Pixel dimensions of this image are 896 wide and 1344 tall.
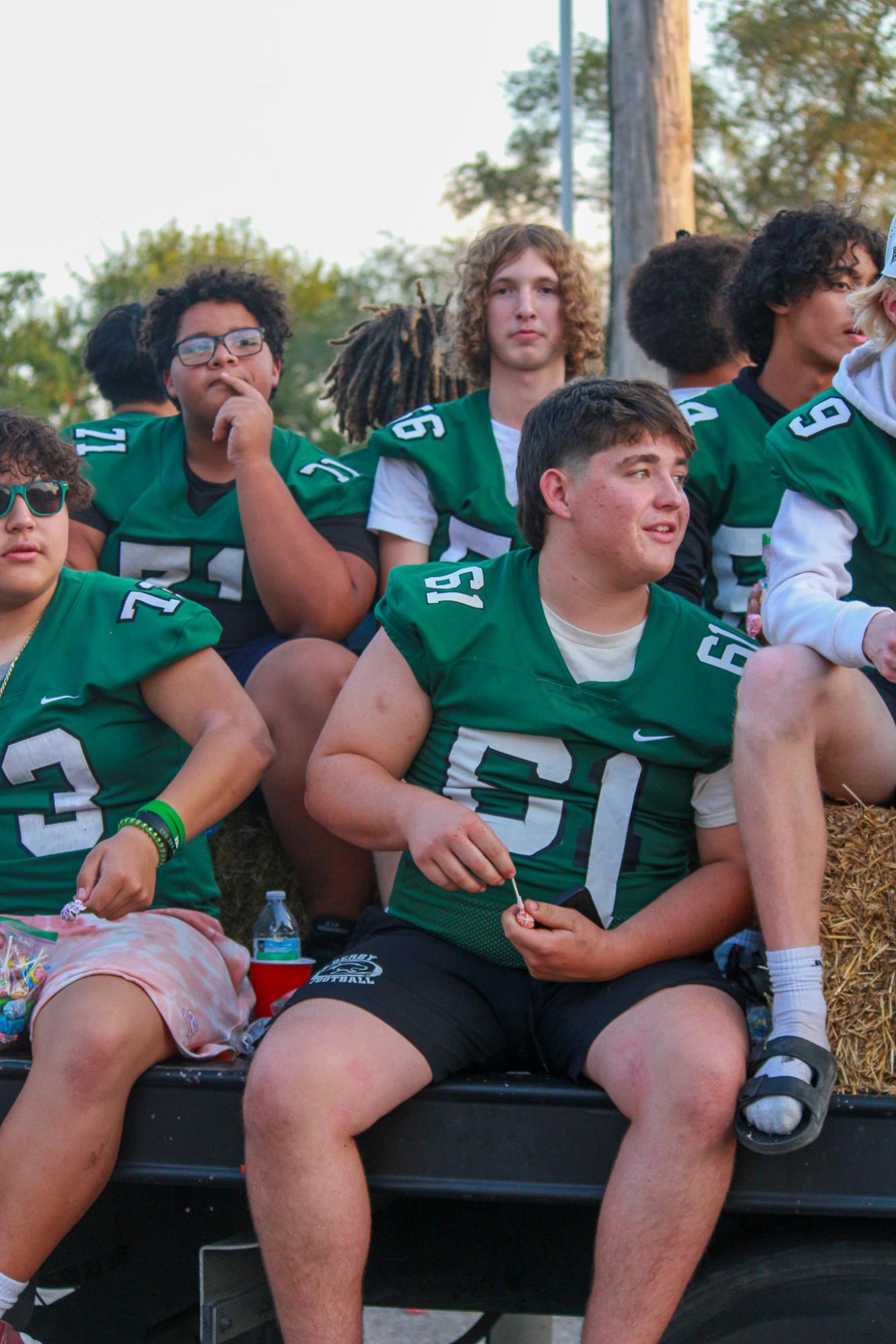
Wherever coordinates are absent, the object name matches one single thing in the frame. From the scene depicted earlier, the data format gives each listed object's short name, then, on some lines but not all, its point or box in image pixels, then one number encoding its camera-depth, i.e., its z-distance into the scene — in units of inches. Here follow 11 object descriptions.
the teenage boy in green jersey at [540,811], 179.8
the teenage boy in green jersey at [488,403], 294.7
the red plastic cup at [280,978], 240.5
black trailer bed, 170.6
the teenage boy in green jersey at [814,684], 177.3
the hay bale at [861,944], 180.2
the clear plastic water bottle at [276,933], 241.3
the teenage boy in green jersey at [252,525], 258.8
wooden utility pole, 639.8
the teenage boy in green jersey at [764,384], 272.2
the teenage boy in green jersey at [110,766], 206.1
